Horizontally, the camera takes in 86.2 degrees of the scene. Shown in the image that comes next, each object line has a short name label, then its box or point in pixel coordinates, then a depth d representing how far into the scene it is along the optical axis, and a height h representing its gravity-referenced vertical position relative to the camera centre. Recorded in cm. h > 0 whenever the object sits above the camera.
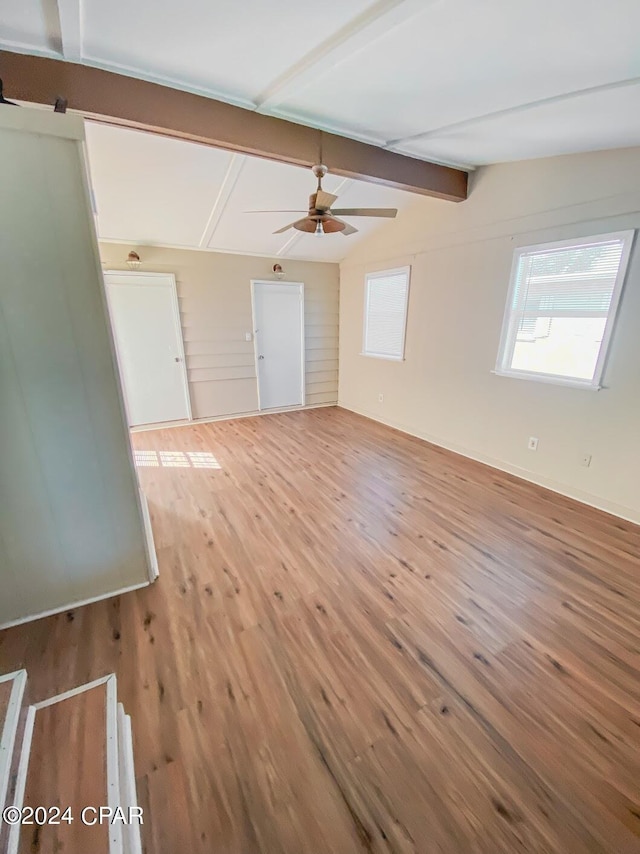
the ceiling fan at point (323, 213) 239 +73
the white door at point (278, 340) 532 -35
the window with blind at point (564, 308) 268 +9
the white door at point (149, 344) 445 -35
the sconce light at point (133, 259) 418 +68
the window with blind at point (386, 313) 459 +7
